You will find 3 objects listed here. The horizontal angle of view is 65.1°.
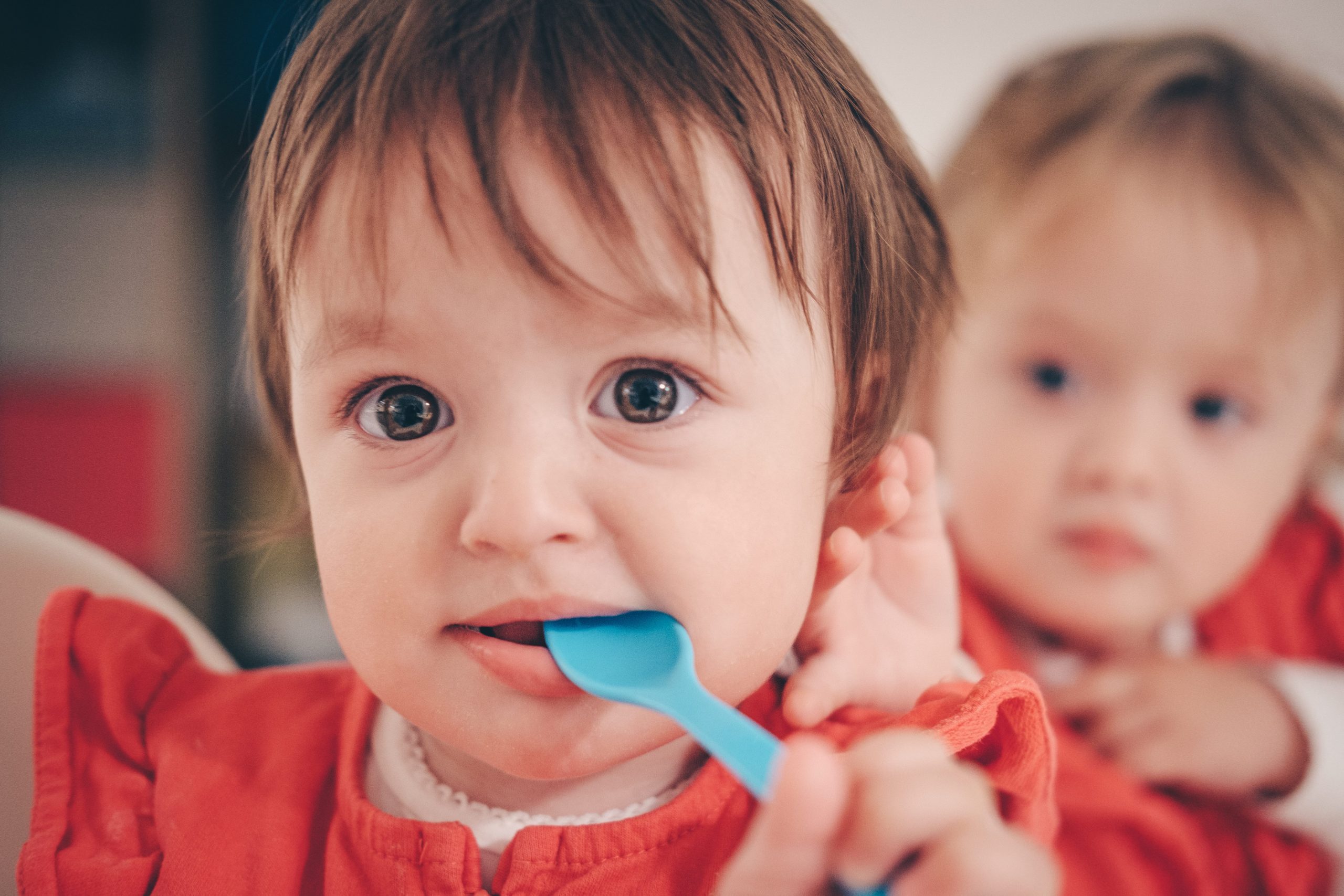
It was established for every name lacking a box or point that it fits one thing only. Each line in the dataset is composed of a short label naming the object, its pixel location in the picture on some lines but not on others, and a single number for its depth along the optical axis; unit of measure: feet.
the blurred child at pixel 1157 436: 2.77
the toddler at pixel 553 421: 1.53
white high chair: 1.97
